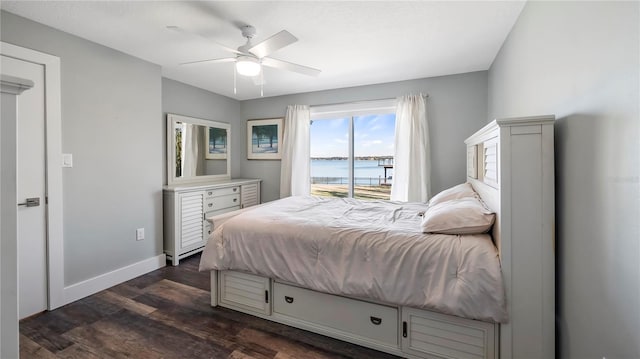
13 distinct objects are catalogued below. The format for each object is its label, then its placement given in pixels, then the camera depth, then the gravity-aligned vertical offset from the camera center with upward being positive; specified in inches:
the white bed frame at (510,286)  54.1 -22.7
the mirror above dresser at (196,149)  145.4 +17.2
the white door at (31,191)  82.7 -3.9
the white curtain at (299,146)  170.7 +20.2
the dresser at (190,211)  129.5 -17.7
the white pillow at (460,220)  64.6 -10.9
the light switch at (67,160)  92.7 +6.7
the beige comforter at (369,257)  58.2 -21.2
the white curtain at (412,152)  139.6 +13.4
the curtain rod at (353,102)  142.2 +44.8
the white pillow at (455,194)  88.5 -6.0
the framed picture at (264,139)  182.5 +27.2
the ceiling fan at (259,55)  79.9 +41.1
